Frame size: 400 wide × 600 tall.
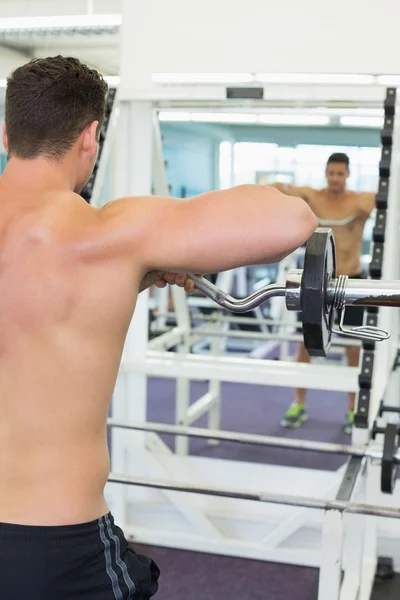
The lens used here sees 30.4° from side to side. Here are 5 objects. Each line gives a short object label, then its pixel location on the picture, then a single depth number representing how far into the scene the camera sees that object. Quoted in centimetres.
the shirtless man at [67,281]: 118
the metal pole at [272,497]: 187
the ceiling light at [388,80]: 293
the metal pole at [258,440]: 219
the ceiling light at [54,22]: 335
